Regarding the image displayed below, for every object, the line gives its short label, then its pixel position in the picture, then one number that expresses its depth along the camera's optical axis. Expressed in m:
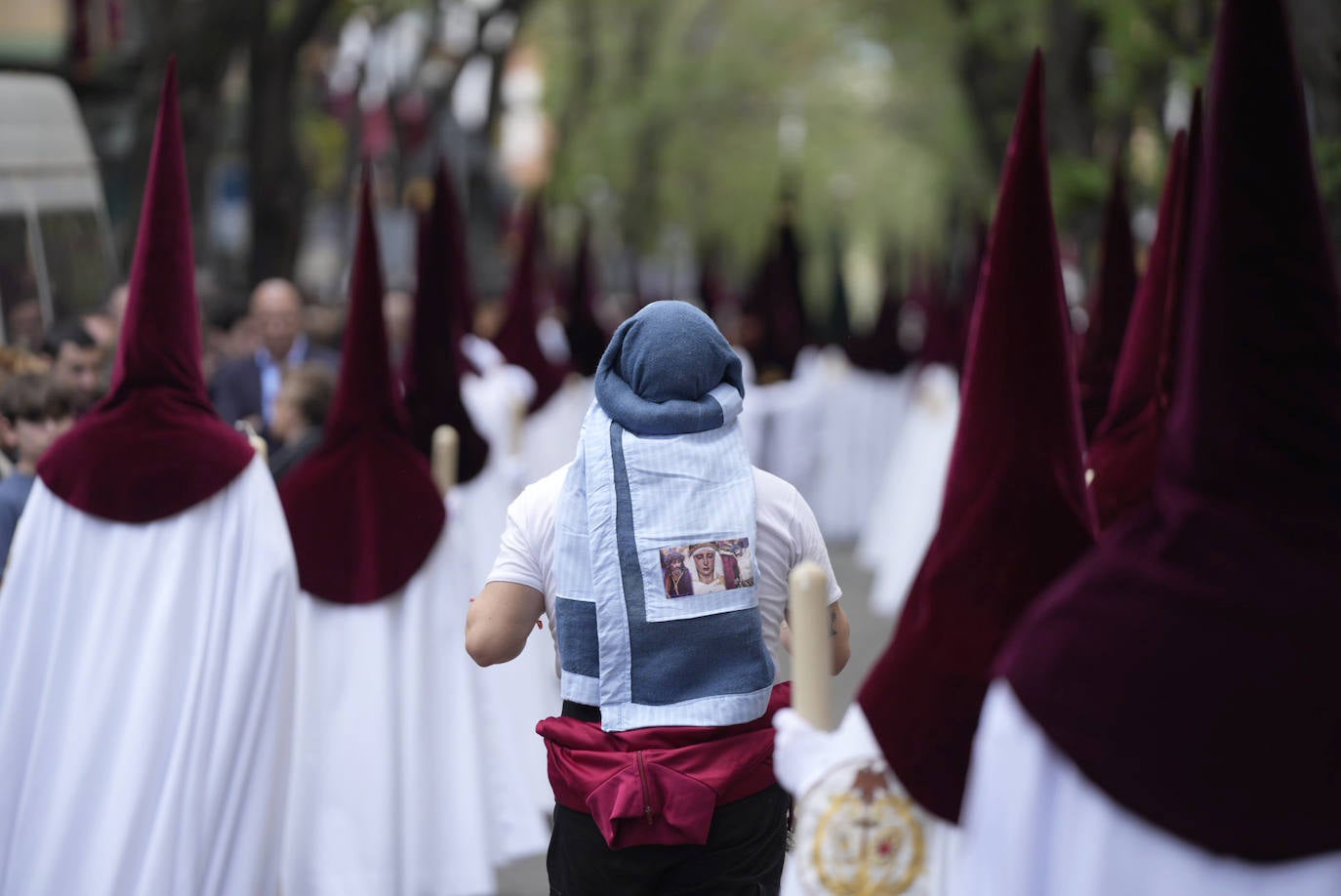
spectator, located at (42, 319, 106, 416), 13.73
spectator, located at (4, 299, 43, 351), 20.19
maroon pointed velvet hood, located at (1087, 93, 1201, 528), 9.61
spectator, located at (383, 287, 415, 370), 19.95
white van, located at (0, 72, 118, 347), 21.48
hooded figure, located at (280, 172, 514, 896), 11.55
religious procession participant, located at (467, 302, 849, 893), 6.96
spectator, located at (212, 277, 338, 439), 17.91
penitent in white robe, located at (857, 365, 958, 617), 26.66
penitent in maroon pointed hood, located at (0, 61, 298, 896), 9.69
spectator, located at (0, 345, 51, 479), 11.53
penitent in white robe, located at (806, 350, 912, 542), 35.78
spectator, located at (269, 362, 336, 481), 12.93
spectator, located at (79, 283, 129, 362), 15.46
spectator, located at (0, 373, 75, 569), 11.00
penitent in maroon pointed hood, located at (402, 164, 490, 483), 14.37
